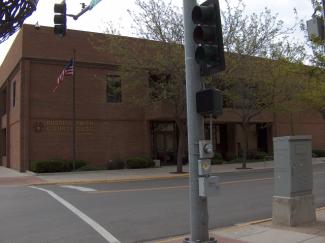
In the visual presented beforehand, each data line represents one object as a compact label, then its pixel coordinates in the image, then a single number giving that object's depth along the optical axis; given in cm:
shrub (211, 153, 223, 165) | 3752
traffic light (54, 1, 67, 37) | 1531
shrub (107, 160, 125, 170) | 3346
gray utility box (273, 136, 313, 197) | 1023
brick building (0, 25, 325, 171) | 3250
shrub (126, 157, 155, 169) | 3366
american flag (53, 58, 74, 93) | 2916
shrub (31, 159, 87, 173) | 3030
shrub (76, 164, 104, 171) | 3191
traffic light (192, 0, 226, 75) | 780
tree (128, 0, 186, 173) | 2767
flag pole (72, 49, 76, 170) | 3177
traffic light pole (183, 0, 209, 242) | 818
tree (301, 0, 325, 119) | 1387
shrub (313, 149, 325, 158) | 4703
